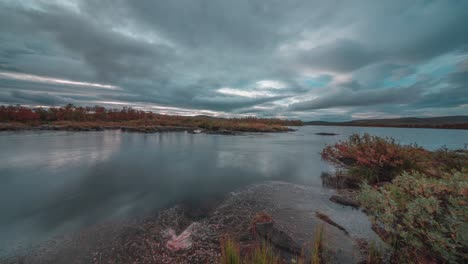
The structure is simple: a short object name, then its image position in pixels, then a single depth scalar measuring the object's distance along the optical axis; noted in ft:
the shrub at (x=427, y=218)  7.86
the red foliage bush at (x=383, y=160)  26.55
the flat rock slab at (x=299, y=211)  13.08
